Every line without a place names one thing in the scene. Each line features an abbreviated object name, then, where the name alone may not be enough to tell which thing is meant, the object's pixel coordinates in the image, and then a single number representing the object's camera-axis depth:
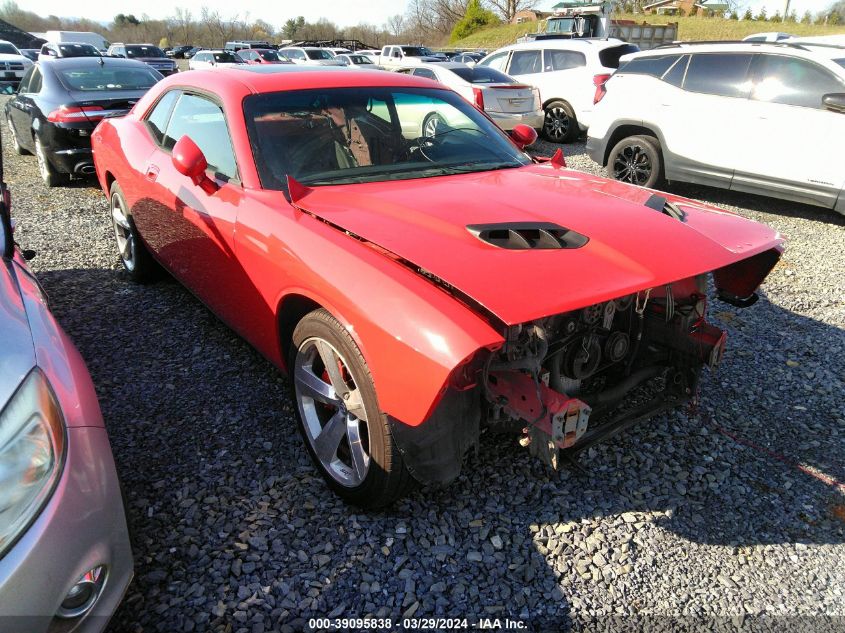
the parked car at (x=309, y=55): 23.88
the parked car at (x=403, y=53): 20.52
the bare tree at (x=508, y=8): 55.62
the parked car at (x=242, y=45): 35.12
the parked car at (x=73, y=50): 23.64
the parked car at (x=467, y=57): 22.21
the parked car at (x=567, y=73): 10.88
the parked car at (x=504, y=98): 10.40
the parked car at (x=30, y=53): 28.81
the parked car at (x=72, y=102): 7.13
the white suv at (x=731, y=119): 6.12
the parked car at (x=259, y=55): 25.00
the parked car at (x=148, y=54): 26.20
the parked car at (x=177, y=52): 42.93
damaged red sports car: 1.97
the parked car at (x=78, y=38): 38.31
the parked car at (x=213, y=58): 24.39
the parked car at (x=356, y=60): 21.73
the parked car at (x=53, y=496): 1.43
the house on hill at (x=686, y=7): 45.53
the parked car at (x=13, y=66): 19.30
